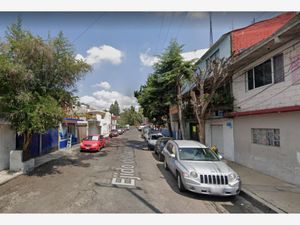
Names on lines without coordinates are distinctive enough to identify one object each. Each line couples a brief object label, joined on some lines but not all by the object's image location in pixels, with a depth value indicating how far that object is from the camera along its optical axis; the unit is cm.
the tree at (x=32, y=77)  686
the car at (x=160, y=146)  1171
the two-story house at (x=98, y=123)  2916
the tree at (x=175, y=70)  1314
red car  1455
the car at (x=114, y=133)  3369
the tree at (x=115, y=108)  11509
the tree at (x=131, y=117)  9792
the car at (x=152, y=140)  1623
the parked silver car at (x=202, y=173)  531
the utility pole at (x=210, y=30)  868
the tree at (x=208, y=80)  977
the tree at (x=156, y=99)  1493
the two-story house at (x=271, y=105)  667
